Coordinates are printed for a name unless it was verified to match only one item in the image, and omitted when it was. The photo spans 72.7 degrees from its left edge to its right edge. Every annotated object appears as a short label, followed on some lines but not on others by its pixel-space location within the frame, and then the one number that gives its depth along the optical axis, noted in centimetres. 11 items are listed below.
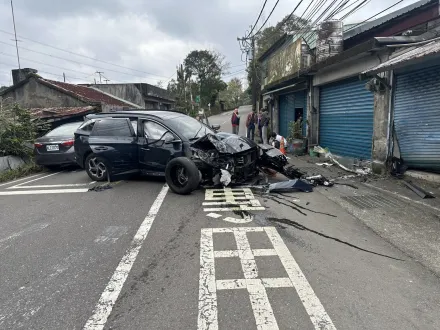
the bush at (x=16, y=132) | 958
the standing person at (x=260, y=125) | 1474
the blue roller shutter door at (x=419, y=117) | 628
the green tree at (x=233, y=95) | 6744
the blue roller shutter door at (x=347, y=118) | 870
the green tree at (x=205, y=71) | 5344
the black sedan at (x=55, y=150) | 919
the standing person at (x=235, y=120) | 1556
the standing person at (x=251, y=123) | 1475
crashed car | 611
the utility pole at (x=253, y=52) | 2256
